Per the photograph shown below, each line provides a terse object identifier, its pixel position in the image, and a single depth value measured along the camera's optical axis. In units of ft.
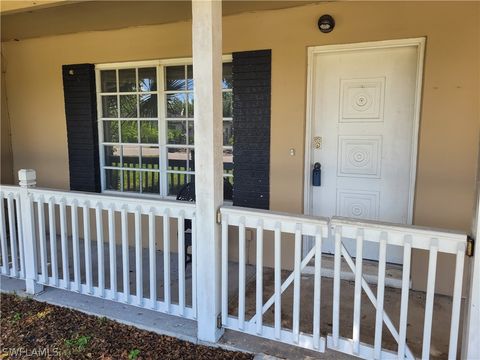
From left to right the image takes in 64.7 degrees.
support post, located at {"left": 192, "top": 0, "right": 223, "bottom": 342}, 7.29
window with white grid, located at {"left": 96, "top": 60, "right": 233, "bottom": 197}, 13.07
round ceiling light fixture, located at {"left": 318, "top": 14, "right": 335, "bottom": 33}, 10.43
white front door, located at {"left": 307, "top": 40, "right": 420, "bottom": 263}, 10.47
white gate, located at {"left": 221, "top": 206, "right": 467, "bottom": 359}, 6.22
